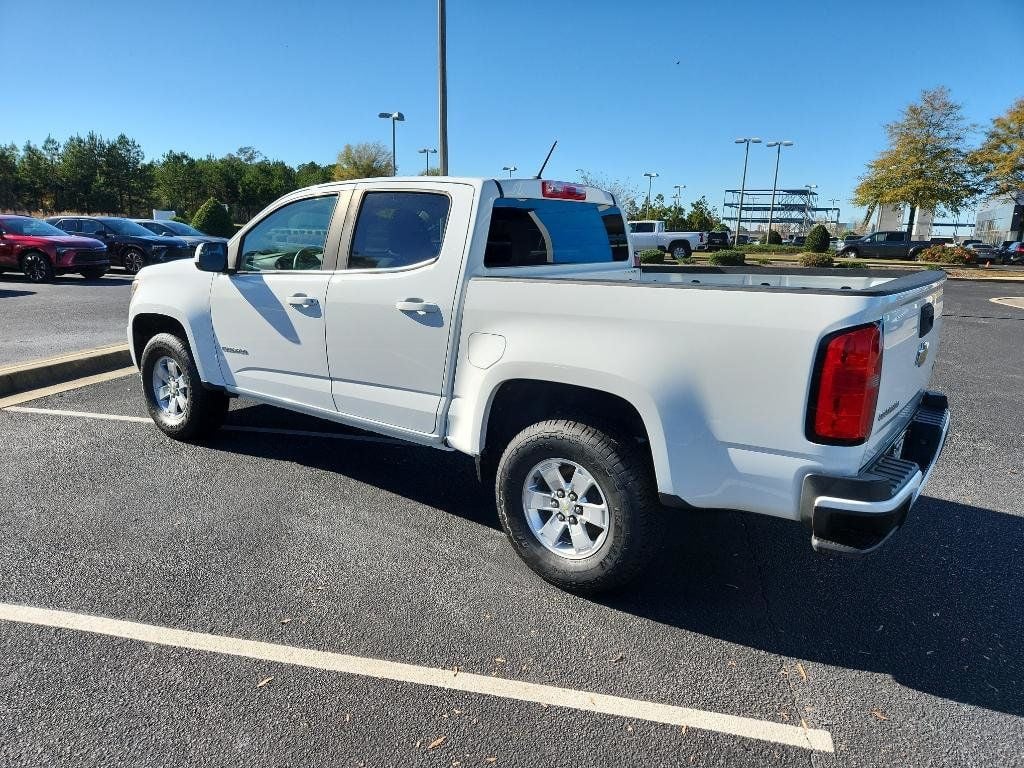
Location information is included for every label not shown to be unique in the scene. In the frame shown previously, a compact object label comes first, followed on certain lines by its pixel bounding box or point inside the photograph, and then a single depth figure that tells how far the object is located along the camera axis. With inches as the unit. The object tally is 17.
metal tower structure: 4802.9
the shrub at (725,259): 1148.5
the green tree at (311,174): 3302.2
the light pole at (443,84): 565.0
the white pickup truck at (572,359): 99.1
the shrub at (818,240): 1800.0
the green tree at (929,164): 1611.7
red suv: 609.0
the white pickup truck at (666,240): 1374.3
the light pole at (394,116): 1186.6
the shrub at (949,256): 1366.9
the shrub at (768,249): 1991.1
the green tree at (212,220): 1494.8
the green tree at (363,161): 2486.5
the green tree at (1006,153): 1456.7
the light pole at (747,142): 2315.5
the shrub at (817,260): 1232.8
